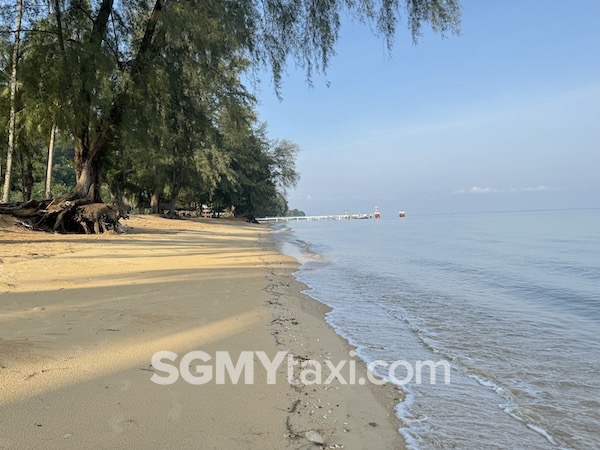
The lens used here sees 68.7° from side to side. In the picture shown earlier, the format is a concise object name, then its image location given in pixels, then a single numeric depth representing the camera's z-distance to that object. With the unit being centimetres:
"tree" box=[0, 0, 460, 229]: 1035
